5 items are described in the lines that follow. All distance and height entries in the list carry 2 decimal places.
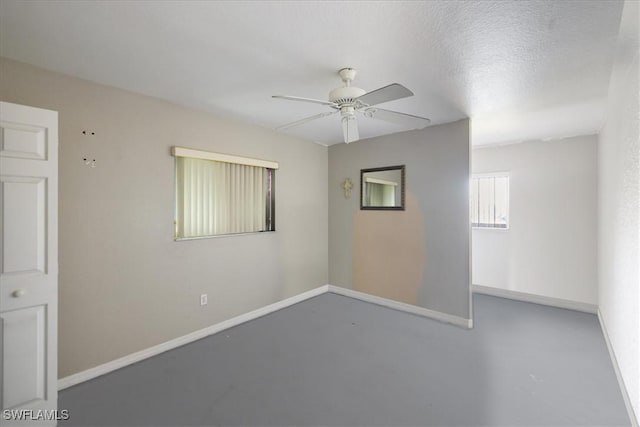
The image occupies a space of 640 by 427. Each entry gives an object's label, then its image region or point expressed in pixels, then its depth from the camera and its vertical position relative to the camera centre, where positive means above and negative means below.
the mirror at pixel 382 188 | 3.83 +0.37
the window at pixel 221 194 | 2.86 +0.23
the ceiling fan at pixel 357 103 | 1.76 +0.78
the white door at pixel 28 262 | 1.60 -0.29
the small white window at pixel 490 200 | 4.35 +0.21
